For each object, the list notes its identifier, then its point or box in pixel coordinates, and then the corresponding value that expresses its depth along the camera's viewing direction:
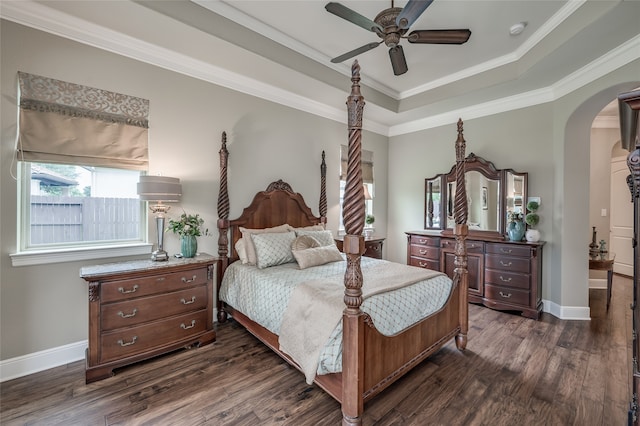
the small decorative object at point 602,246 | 4.15
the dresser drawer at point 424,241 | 4.44
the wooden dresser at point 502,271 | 3.59
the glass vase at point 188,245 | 2.88
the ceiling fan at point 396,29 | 2.09
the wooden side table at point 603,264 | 3.97
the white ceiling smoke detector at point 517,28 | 2.88
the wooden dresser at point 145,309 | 2.23
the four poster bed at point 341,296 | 1.74
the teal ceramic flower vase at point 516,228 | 3.83
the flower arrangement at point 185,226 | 2.89
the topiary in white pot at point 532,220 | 3.71
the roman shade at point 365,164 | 4.84
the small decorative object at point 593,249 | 4.13
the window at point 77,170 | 2.37
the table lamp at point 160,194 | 2.60
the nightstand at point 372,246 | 4.35
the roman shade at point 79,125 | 2.35
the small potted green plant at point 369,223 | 4.88
